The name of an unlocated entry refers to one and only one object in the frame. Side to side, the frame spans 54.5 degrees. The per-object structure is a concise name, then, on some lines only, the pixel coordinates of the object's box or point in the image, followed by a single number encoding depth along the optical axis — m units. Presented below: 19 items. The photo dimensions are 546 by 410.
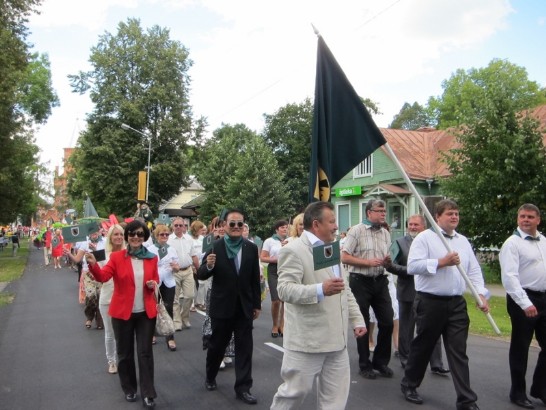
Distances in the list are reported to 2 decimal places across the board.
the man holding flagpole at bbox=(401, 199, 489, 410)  4.85
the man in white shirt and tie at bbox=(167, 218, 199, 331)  9.08
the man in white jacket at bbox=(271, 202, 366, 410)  3.76
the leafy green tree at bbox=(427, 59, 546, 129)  43.59
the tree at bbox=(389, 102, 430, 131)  76.94
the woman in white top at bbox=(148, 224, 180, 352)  7.95
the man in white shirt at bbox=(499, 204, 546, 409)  5.14
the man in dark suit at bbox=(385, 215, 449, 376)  6.63
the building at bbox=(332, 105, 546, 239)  27.69
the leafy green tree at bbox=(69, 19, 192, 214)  41.00
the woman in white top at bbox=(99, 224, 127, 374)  6.00
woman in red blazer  5.25
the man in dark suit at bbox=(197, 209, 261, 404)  5.57
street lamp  39.81
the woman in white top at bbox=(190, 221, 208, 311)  9.80
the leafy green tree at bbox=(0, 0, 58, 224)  22.39
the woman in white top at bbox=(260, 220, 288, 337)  8.77
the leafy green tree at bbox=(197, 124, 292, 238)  35.50
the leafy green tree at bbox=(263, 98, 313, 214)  43.66
